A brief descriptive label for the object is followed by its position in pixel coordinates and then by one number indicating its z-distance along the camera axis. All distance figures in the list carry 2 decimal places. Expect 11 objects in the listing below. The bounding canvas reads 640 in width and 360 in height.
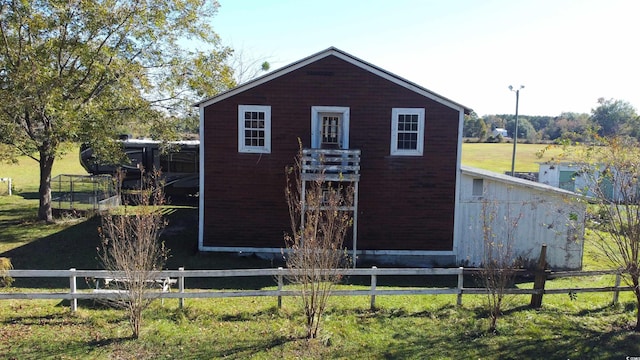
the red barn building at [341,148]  15.02
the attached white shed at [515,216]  15.15
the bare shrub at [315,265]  7.76
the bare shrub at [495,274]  8.38
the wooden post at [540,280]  9.26
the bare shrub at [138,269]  7.65
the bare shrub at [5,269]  9.78
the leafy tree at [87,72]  16.03
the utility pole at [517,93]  30.19
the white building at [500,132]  101.66
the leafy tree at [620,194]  8.14
